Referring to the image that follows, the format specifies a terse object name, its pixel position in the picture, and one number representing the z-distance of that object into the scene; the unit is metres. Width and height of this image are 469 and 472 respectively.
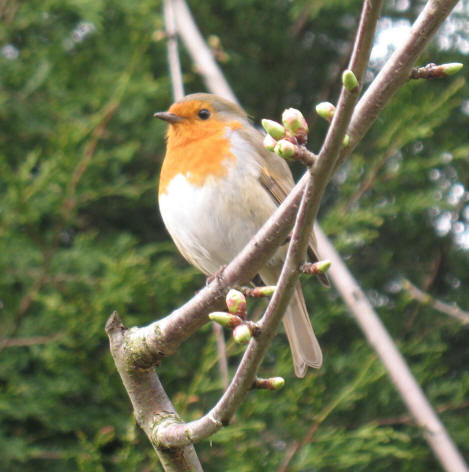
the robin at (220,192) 4.99
